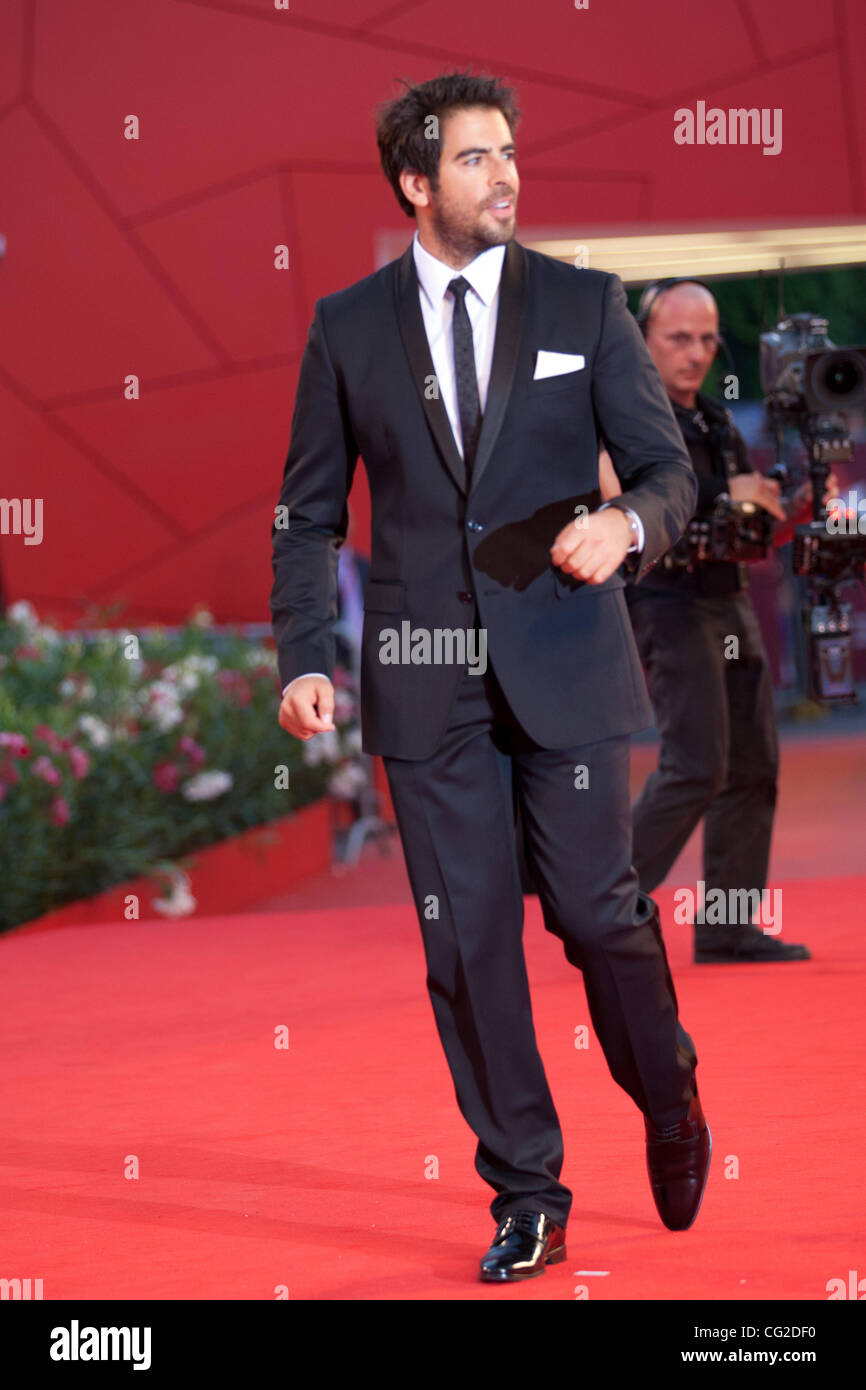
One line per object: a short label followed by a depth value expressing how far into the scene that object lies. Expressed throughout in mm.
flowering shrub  6285
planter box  6621
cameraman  4789
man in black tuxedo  2596
